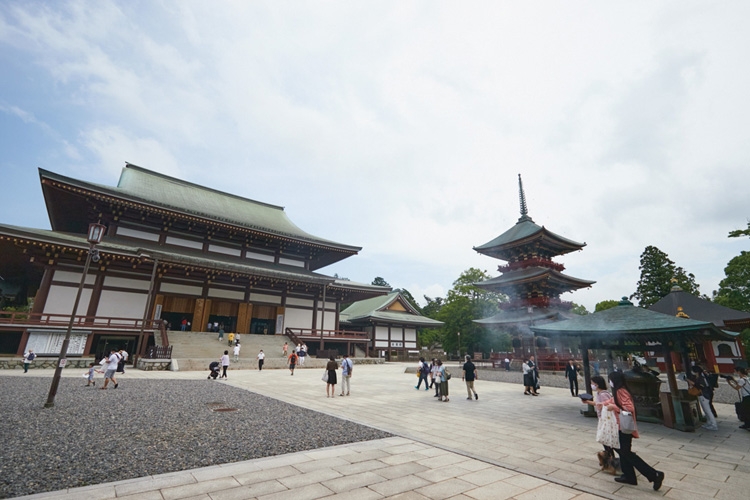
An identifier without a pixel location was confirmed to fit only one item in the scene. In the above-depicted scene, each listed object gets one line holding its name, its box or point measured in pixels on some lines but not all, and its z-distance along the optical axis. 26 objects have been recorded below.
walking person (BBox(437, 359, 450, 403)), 10.98
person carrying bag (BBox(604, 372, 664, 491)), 4.10
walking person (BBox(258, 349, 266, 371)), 18.48
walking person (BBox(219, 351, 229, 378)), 15.17
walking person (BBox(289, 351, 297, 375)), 17.56
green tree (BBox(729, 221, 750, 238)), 11.66
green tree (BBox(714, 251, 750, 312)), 28.64
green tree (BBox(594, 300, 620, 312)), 61.77
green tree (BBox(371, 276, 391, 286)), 99.19
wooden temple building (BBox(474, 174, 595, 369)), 23.92
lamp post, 7.90
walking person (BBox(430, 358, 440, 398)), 11.26
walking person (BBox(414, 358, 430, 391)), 13.97
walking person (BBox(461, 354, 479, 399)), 11.27
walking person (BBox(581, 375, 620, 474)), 4.56
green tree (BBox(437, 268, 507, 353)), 37.03
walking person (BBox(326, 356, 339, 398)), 11.05
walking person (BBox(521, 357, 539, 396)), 13.20
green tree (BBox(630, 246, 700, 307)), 40.22
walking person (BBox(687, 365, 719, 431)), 7.81
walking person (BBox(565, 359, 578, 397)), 12.84
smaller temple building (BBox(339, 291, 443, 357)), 34.62
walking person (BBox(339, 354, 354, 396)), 11.81
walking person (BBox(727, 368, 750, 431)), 7.79
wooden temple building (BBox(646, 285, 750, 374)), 22.31
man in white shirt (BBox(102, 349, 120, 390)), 10.70
